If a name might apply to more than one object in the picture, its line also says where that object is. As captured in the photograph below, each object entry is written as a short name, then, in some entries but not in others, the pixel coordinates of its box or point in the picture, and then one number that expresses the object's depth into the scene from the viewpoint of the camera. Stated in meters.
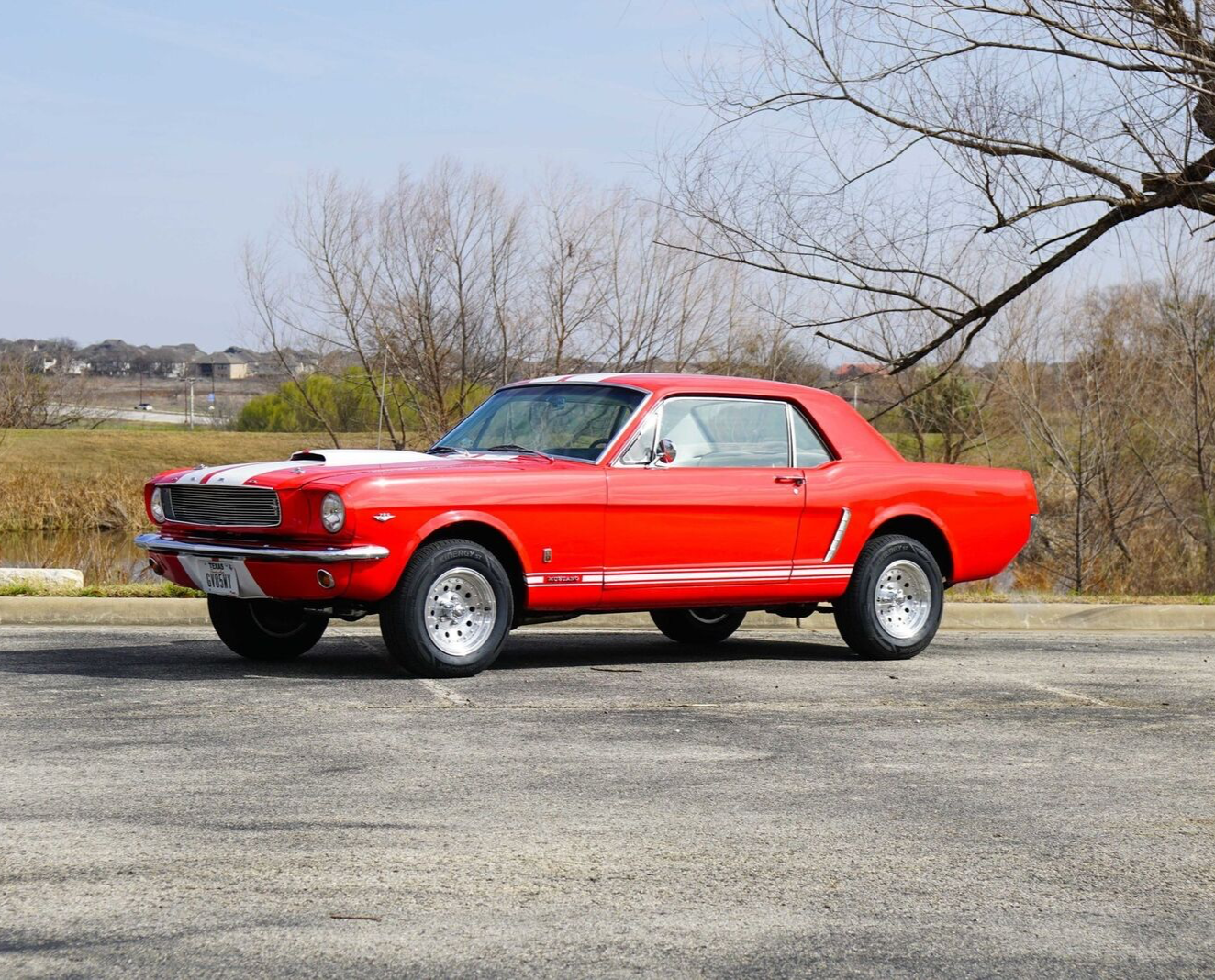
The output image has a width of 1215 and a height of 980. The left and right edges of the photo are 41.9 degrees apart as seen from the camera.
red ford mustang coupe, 8.21
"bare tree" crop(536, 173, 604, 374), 26.64
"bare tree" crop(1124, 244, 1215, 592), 26.20
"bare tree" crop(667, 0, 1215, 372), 12.78
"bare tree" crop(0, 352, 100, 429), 55.28
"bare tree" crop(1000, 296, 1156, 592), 27.11
